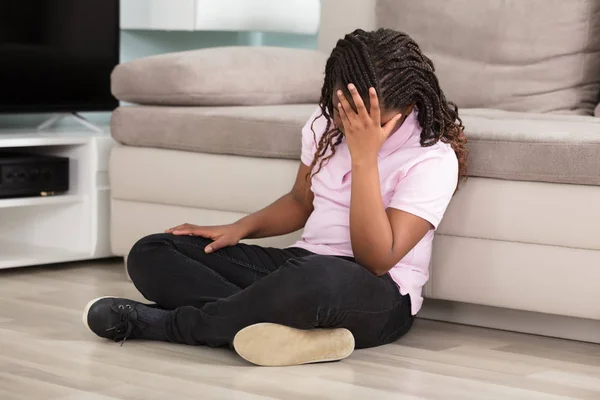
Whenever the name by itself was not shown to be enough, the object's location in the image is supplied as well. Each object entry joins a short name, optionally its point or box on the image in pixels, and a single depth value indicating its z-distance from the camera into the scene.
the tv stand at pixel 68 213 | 4.13
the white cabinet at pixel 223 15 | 4.80
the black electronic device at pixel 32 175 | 3.97
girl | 2.62
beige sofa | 2.92
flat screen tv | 4.27
